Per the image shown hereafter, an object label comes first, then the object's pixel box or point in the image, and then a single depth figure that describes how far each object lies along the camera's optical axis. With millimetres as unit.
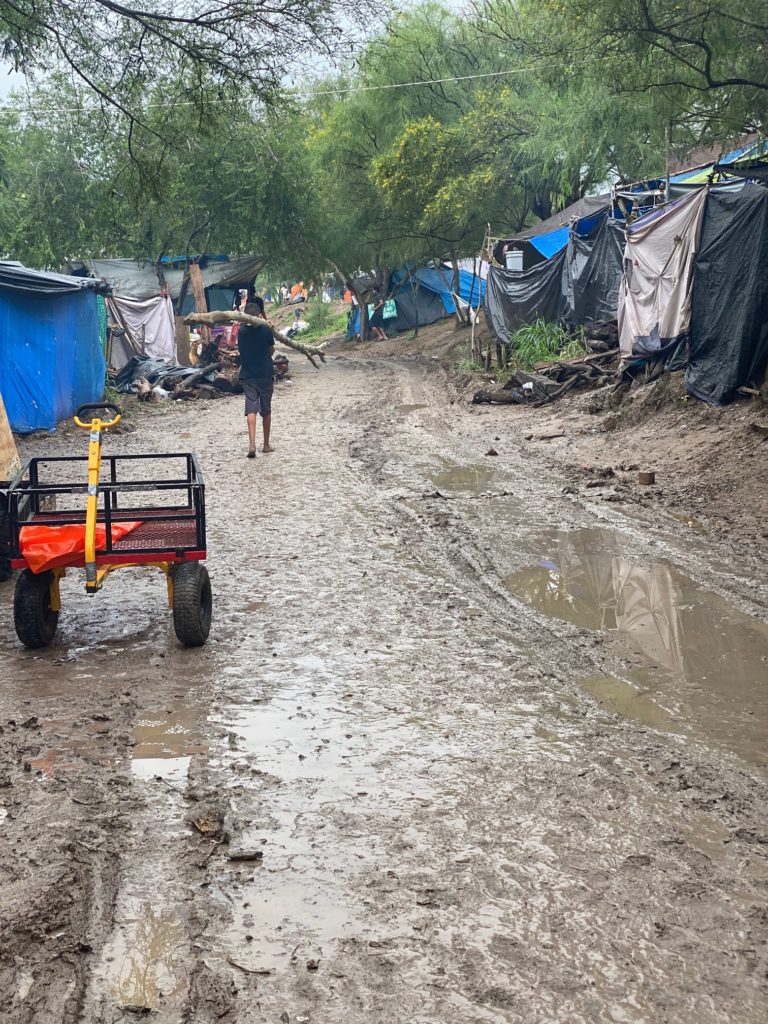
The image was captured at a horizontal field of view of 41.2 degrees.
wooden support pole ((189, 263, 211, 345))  29406
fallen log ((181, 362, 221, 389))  23500
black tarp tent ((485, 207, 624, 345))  18188
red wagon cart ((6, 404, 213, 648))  5680
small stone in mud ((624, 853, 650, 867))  3363
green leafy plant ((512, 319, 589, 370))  19156
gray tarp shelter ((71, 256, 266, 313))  32469
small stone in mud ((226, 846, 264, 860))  3462
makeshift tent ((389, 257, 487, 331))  42375
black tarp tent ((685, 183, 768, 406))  11492
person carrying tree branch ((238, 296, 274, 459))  12508
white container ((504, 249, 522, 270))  25844
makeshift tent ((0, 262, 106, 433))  15938
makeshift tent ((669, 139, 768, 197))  12086
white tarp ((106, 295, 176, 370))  27594
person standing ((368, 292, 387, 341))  43344
